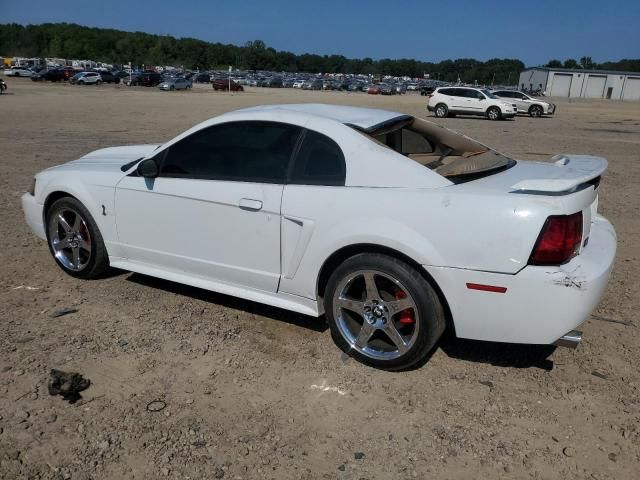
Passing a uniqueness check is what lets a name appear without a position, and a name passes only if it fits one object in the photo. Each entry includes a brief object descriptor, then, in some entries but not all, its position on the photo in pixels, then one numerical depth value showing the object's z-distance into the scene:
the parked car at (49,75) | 64.25
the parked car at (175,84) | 59.68
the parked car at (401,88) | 87.03
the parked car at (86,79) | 61.81
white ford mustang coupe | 3.16
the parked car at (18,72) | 74.25
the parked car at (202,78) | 90.19
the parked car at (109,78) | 67.19
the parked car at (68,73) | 66.94
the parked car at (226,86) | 65.50
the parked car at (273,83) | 90.19
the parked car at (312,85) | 87.35
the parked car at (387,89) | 81.19
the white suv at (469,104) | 29.36
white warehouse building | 95.25
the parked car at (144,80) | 66.81
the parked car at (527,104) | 34.04
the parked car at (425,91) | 75.31
